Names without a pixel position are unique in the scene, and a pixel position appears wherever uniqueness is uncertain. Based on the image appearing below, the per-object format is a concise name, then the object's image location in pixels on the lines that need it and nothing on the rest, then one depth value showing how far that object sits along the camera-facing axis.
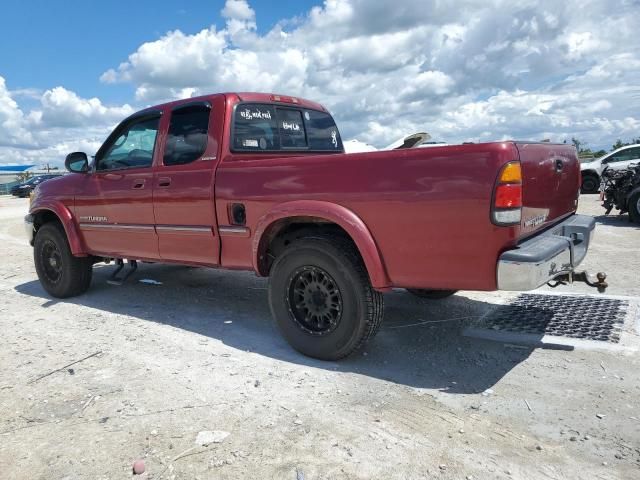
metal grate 4.38
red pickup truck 3.15
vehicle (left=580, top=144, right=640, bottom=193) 16.80
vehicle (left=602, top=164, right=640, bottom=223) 10.72
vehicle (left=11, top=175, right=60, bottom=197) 38.94
